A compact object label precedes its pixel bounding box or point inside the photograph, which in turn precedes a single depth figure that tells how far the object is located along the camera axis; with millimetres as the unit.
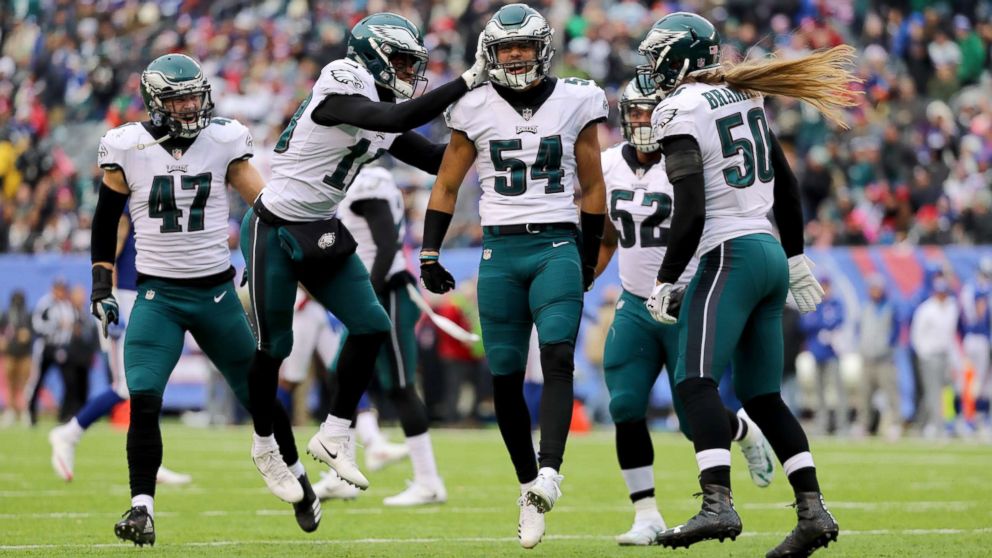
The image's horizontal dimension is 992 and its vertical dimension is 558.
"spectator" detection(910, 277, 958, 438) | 33312
